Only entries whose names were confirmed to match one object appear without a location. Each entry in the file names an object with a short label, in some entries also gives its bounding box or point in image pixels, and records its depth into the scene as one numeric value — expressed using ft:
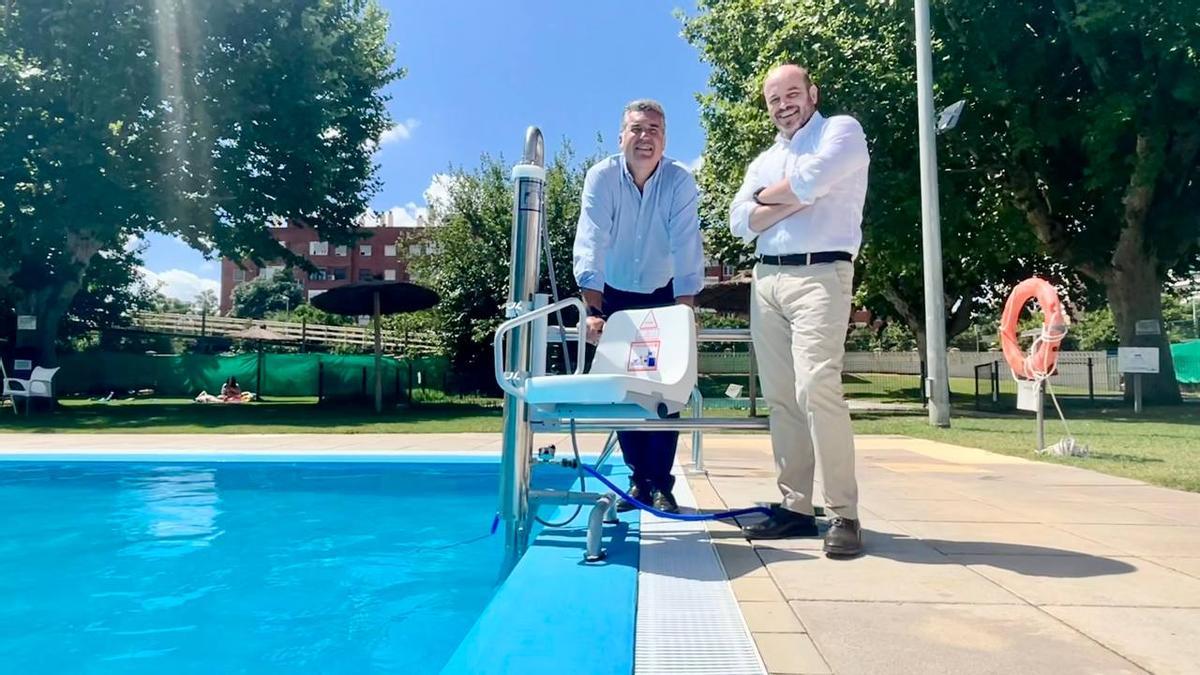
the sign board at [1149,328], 45.21
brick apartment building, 205.87
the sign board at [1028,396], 20.53
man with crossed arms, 7.92
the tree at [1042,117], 37.76
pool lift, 7.34
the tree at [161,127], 43.86
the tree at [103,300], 63.82
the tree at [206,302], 243.77
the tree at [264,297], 211.41
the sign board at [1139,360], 38.45
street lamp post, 34.22
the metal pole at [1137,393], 40.50
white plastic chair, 43.09
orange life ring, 19.27
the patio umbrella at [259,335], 87.97
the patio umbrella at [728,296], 42.65
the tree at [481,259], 57.31
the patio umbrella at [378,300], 42.45
